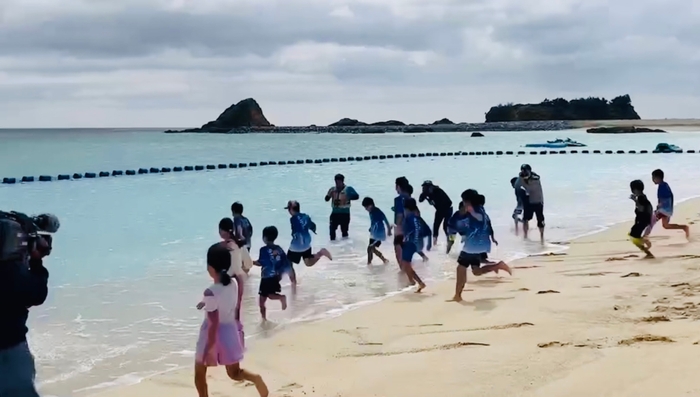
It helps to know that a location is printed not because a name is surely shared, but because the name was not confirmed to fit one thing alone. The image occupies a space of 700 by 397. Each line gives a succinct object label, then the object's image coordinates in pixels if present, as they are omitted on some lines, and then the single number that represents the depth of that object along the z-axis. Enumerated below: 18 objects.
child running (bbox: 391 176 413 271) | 10.94
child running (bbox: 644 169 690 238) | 13.34
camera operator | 4.02
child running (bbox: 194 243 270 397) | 5.27
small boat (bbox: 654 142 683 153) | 55.81
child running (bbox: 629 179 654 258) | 11.69
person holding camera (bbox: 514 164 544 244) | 15.52
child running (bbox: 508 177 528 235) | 15.79
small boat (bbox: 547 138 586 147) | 65.62
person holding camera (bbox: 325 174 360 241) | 14.92
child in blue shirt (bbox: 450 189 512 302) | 9.38
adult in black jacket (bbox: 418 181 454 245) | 14.44
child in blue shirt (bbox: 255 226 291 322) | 9.09
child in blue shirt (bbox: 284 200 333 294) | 11.22
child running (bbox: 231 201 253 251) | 11.05
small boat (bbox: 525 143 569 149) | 64.56
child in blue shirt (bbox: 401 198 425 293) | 10.41
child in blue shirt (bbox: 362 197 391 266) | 12.65
